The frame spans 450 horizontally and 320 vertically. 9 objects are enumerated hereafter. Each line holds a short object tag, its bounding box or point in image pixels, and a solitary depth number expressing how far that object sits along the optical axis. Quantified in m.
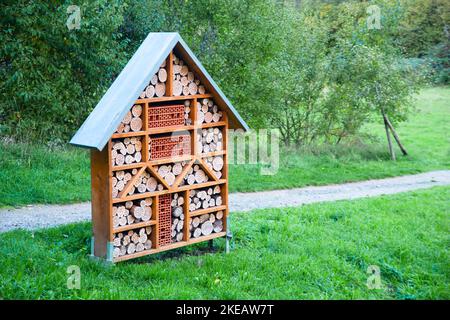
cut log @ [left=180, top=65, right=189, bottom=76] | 9.13
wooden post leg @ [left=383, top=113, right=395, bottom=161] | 19.23
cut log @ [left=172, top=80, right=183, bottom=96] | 9.01
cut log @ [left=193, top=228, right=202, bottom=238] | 9.54
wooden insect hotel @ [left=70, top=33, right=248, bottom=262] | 8.41
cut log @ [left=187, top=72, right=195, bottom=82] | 9.23
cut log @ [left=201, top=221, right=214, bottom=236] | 9.66
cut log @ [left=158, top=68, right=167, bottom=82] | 8.80
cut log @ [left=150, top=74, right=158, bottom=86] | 8.74
